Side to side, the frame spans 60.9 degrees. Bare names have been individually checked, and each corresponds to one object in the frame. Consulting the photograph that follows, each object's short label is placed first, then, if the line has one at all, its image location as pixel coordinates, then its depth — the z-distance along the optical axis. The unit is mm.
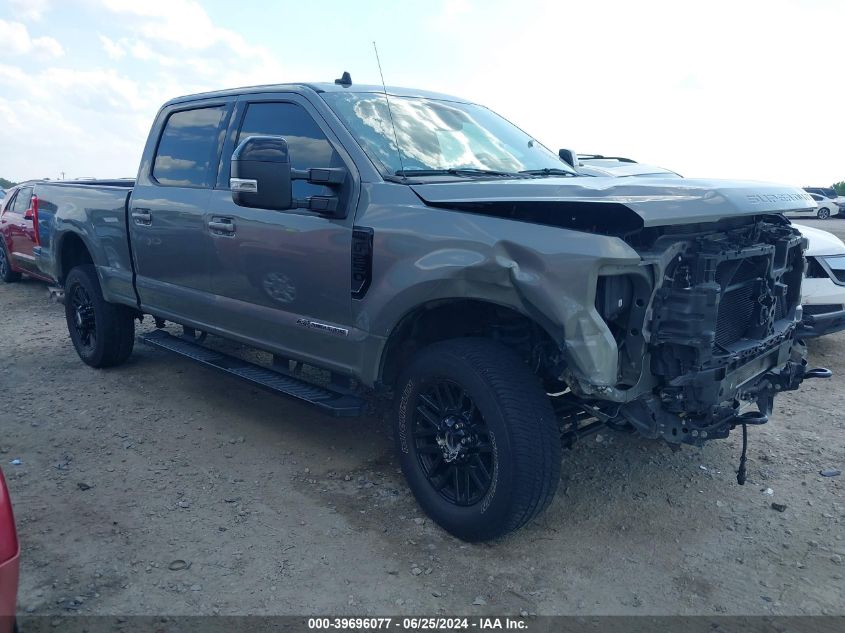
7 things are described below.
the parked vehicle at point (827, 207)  30203
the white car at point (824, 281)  5855
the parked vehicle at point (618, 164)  9673
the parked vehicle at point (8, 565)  2088
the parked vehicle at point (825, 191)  33844
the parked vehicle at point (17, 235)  10047
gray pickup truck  2863
